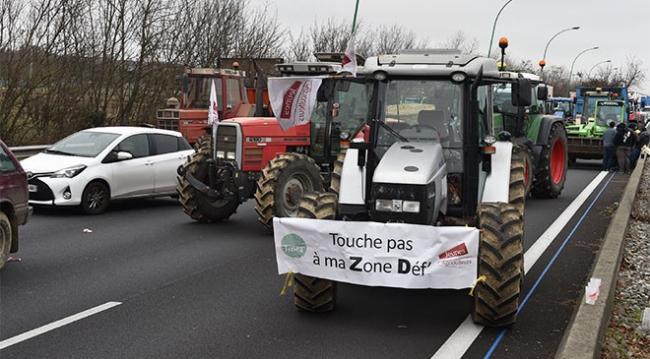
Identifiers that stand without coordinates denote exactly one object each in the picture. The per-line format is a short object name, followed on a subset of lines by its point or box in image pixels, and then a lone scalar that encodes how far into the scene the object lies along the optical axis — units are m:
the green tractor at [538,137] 16.80
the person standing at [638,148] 24.52
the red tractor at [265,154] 12.16
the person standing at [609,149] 24.41
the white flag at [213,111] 13.51
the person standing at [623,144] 23.52
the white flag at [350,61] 9.30
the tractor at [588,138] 25.98
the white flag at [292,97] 9.72
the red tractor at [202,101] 22.42
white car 13.65
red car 8.85
